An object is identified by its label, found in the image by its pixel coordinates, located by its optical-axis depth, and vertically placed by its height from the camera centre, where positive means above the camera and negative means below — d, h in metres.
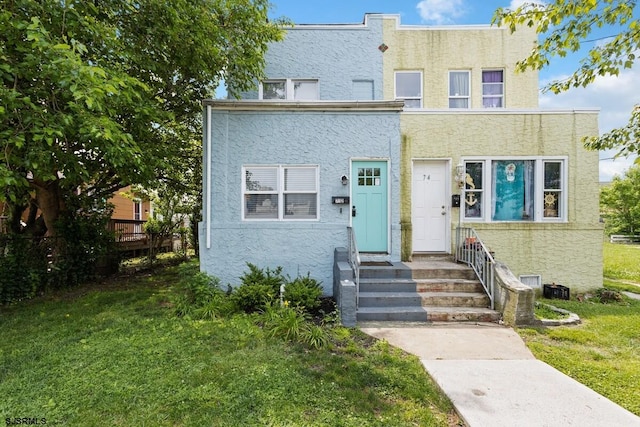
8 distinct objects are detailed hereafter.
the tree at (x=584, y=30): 4.49 +2.91
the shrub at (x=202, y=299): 5.29 -1.73
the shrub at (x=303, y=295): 5.36 -1.57
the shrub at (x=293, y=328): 4.24 -1.82
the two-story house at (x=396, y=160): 6.44 +1.15
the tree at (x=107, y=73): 3.92 +2.30
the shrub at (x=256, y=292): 5.48 -1.56
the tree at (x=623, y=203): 30.45 +0.66
